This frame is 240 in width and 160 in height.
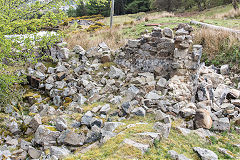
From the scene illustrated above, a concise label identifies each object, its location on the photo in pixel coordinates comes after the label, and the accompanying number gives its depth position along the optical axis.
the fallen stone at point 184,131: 3.62
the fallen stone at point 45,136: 3.70
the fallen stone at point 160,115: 4.13
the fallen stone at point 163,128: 3.41
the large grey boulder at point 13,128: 4.28
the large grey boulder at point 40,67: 6.83
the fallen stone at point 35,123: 4.25
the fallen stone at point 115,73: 6.21
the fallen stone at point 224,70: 7.17
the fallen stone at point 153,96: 4.78
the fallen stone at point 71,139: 3.53
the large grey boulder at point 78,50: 7.69
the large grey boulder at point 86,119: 4.16
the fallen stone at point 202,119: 3.87
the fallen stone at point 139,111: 4.34
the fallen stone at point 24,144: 3.71
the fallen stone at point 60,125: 3.95
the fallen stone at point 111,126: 3.75
